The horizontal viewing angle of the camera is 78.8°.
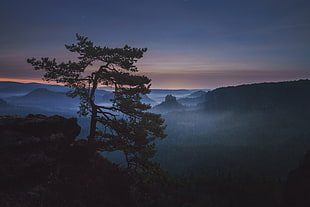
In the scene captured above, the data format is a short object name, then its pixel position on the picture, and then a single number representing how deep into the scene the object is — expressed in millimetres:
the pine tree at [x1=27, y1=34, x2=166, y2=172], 15016
